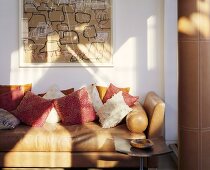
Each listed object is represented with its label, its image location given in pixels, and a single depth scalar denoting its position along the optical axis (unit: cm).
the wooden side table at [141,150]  267
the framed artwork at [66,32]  450
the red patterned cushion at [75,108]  394
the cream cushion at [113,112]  378
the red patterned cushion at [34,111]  385
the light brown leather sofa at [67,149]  349
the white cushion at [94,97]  419
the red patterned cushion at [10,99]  421
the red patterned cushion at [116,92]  410
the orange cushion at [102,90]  439
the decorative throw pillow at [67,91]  442
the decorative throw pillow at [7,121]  365
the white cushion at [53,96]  403
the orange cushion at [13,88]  442
